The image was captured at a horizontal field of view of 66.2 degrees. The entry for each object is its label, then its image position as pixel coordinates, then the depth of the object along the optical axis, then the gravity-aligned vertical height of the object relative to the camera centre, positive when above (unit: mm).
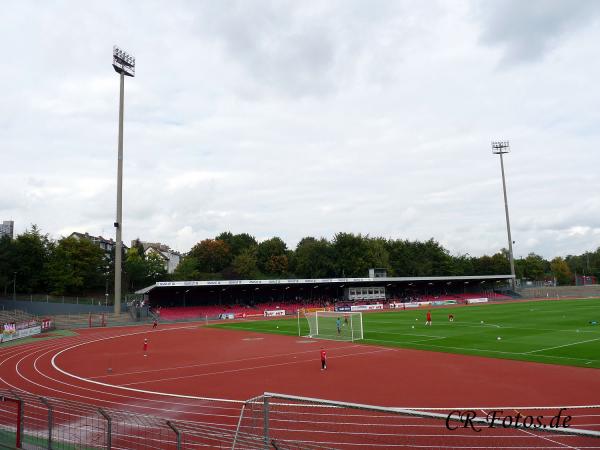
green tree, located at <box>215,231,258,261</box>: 119000 +11910
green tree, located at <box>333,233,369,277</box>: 105000 +6004
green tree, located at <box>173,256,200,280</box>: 99000 +3615
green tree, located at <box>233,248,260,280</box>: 104938 +4400
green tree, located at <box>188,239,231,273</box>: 113562 +7805
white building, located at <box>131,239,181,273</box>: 139875 +11346
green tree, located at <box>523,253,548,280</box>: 137125 +2541
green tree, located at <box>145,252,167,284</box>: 92000 +3754
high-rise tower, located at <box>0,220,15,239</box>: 119000 +17309
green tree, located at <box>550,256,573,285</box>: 144775 +1225
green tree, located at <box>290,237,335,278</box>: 105750 +5279
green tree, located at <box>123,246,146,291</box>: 87950 +3313
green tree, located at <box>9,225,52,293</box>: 70312 +4546
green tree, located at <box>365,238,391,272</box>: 106062 +6235
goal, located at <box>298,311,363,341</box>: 38875 -4082
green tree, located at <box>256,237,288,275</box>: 113062 +7615
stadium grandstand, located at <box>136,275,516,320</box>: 69375 -1886
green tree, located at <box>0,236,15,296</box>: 67069 +4760
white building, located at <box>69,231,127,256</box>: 118694 +12831
